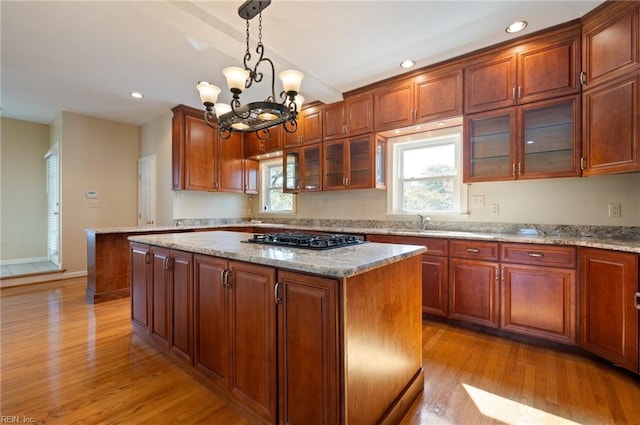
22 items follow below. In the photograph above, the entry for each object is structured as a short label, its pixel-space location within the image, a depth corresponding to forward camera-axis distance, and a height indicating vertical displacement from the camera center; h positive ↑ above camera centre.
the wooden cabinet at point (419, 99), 3.04 +1.25
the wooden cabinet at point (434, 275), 2.83 -0.64
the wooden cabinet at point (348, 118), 3.69 +1.24
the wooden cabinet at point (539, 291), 2.29 -0.66
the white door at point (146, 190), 5.16 +0.38
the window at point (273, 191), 5.32 +0.38
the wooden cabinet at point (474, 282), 2.58 -0.66
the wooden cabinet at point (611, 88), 2.07 +0.92
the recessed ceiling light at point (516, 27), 2.45 +1.58
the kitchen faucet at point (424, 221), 3.52 -0.13
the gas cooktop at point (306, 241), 1.75 -0.20
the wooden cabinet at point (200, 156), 4.56 +0.92
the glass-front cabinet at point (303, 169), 4.24 +0.63
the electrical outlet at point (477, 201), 3.18 +0.10
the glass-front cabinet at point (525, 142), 2.53 +0.64
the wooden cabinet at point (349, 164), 3.73 +0.63
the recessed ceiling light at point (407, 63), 3.10 +1.59
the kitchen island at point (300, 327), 1.24 -0.60
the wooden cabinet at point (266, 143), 4.62 +1.14
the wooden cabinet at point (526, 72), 2.47 +1.26
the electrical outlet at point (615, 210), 2.48 +0.00
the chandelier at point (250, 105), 2.06 +0.81
